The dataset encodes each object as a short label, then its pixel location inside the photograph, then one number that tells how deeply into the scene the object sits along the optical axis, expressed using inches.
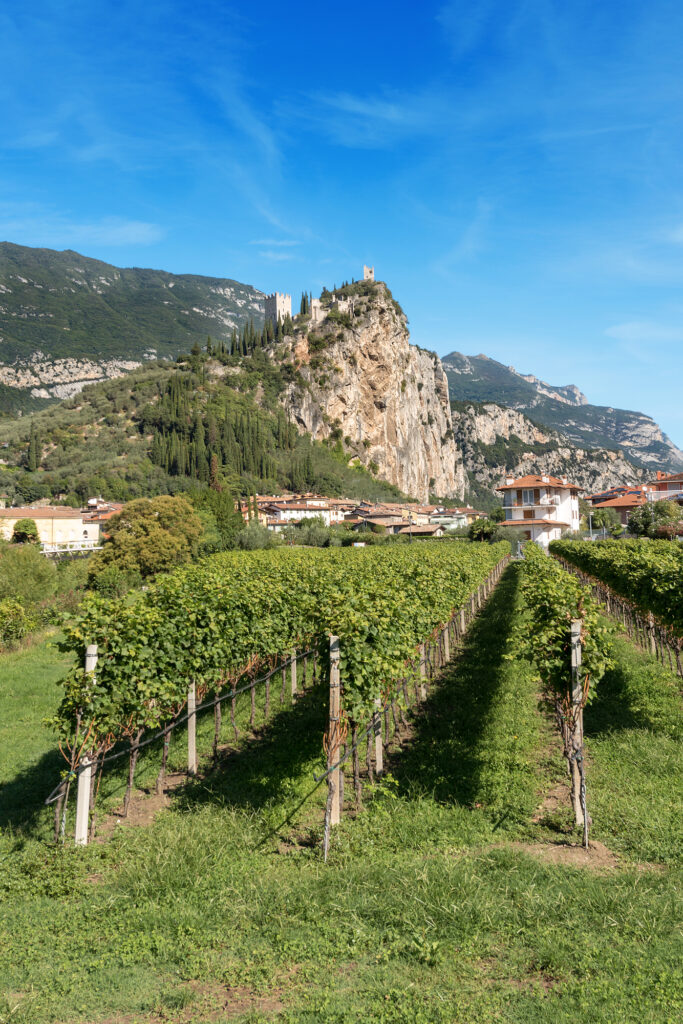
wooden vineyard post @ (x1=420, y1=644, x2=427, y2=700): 494.6
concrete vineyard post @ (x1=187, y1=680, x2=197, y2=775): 361.7
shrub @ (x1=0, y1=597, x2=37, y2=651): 948.6
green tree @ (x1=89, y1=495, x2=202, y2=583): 1903.3
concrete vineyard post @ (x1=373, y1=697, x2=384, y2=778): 344.4
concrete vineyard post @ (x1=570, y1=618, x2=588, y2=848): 273.3
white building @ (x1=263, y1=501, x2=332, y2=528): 4404.5
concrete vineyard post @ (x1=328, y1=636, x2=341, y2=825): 282.4
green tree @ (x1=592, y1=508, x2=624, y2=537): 3343.5
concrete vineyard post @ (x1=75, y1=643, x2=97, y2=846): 278.1
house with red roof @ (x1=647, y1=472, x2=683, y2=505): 4534.9
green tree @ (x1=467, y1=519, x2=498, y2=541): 3046.3
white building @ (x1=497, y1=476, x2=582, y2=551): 3093.0
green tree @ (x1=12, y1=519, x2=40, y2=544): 2855.1
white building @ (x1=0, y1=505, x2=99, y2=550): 3068.4
